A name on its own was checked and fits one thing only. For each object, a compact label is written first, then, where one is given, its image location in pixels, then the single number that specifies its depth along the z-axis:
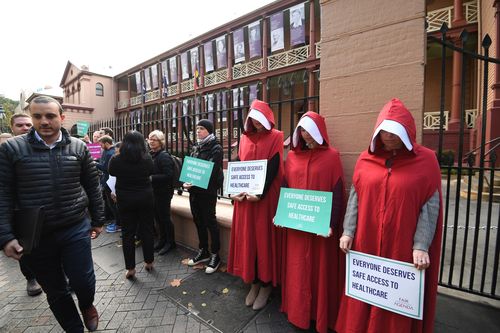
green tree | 28.36
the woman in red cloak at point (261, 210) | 2.67
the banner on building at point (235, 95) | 18.43
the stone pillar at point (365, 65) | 2.26
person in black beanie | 3.49
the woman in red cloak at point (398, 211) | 1.76
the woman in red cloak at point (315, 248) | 2.28
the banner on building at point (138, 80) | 26.60
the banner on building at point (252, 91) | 17.70
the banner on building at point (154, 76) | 25.23
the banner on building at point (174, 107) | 22.93
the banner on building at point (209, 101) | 20.15
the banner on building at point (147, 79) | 25.86
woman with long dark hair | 3.21
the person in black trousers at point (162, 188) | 3.88
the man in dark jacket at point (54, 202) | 2.08
